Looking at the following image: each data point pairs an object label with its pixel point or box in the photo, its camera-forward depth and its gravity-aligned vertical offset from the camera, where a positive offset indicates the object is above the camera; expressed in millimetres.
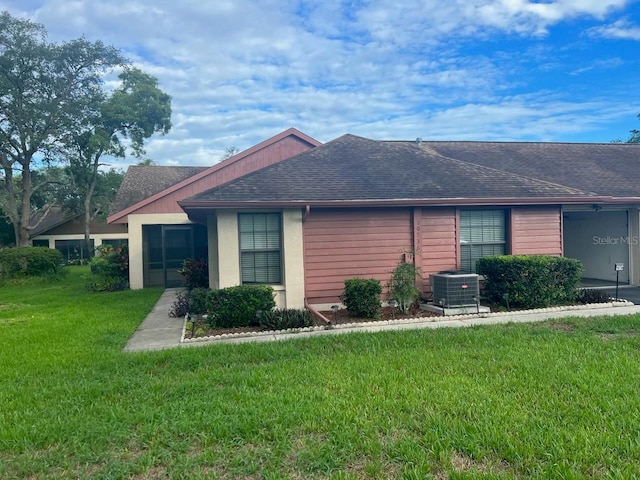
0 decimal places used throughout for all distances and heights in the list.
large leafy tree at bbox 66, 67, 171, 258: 26734 +7706
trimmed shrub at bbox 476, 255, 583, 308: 8883 -943
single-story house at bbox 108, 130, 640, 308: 8953 +459
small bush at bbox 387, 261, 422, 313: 8500 -945
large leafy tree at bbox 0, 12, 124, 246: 22500 +8299
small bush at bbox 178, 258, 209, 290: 13031 -949
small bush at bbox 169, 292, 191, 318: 9391 -1419
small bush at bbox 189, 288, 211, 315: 9281 -1281
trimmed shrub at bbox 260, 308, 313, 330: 7715 -1421
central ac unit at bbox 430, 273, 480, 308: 8664 -1080
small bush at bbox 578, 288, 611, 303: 9305 -1388
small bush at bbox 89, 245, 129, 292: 14906 -980
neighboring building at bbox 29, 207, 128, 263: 35156 +814
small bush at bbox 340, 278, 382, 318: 8320 -1120
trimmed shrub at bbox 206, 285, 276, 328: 7918 -1168
